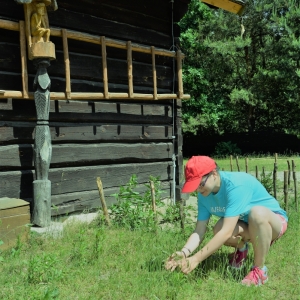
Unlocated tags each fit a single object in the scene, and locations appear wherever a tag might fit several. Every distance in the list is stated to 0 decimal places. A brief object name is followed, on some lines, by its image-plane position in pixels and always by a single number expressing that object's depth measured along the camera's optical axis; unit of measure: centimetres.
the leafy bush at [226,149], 2346
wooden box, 445
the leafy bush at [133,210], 515
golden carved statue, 516
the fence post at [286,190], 593
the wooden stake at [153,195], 545
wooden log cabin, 531
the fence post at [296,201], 632
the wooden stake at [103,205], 528
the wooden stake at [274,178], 637
